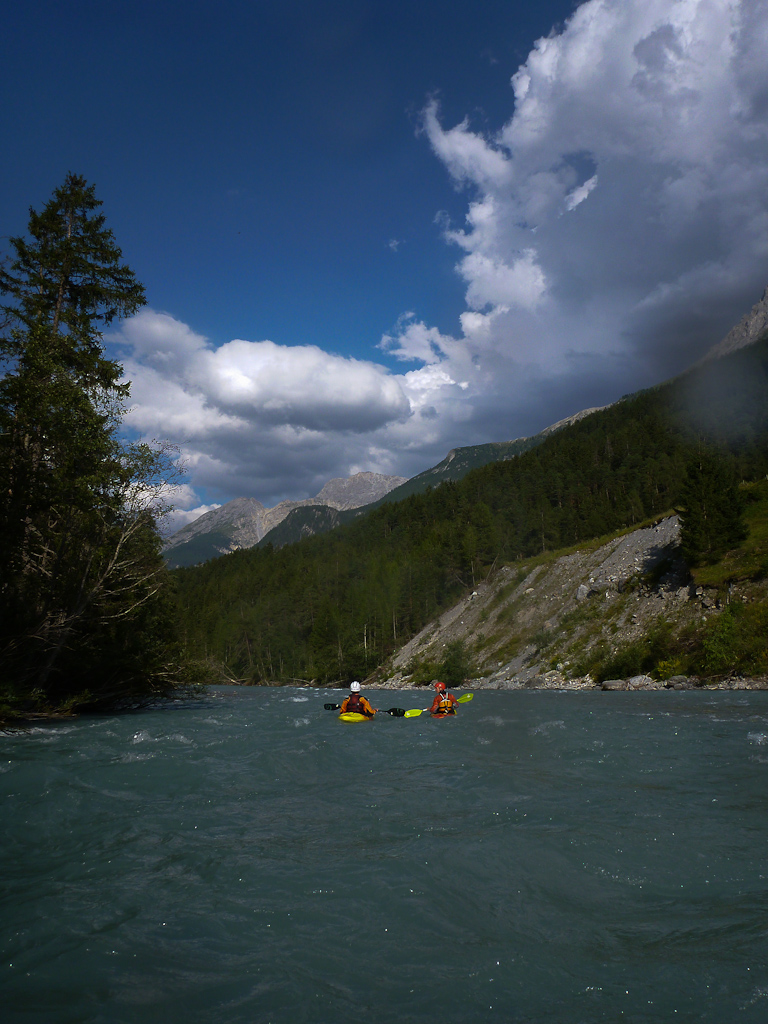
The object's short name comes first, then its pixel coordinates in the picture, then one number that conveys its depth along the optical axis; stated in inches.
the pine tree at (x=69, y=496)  705.6
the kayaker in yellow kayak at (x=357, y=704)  898.7
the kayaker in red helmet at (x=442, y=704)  954.1
